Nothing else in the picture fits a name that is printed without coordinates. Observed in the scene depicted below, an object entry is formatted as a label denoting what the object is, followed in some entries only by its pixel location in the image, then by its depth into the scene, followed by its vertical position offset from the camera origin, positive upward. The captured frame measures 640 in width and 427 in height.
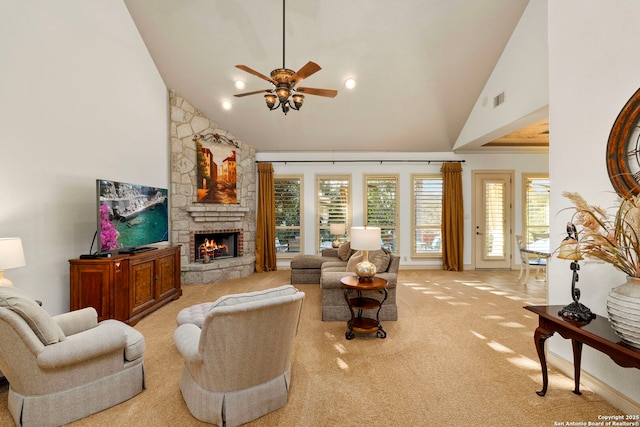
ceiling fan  2.91 +1.38
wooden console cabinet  3.18 -0.80
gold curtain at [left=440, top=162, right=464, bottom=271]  6.57 -0.19
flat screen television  3.33 -0.01
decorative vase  1.53 -0.55
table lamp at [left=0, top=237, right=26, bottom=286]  2.32 -0.31
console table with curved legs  1.57 -0.78
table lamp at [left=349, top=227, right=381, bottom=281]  3.12 -0.33
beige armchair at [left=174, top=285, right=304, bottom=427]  1.73 -0.89
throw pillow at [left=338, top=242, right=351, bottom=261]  5.36 -0.72
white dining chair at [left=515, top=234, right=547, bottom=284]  5.22 -0.93
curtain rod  6.79 +1.21
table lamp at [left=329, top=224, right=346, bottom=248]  6.28 -0.37
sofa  3.60 -0.95
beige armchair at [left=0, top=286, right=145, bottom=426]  1.78 -0.98
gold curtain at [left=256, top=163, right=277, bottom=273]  6.62 -0.19
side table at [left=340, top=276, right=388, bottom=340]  3.09 -1.01
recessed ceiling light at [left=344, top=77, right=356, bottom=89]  4.96 +2.24
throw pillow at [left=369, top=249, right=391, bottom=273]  3.69 -0.61
